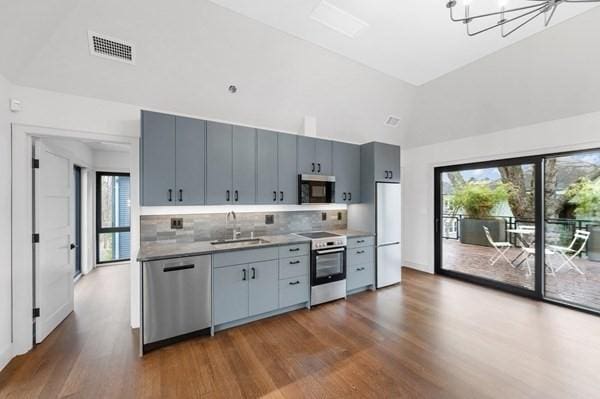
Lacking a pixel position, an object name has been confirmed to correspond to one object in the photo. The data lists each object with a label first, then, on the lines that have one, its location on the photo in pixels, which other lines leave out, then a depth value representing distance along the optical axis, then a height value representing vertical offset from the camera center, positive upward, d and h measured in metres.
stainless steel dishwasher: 2.42 -1.04
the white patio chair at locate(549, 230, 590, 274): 3.35 -0.74
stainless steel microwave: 3.69 +0.15
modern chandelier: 2.50 +1.92
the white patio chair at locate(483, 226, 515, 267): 4.22 -0.85
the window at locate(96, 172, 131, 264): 5.51 -0.43
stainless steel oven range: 3.41 -0.99
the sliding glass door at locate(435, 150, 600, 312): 3.34 -0.43
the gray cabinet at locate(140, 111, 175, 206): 2.69 +0.44
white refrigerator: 4.15 -0.61
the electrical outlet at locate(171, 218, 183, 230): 3.13 -0.32
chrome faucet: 3.46 -0.36
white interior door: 2.57 -0.48
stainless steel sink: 3.04 -0.57
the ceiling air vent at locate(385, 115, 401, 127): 4.47 +1.44
